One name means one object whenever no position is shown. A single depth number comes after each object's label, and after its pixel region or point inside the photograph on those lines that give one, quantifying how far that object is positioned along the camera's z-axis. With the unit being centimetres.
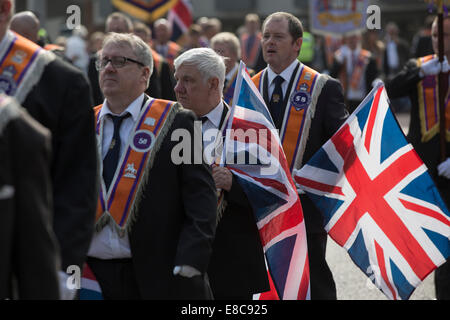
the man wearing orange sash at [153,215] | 752
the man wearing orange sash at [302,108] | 1120
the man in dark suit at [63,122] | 626
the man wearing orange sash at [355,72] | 2927
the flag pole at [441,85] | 1287
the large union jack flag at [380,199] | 1044
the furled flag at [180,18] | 3269
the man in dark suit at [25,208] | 474
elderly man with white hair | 891
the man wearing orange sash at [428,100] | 1313
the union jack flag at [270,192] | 931
